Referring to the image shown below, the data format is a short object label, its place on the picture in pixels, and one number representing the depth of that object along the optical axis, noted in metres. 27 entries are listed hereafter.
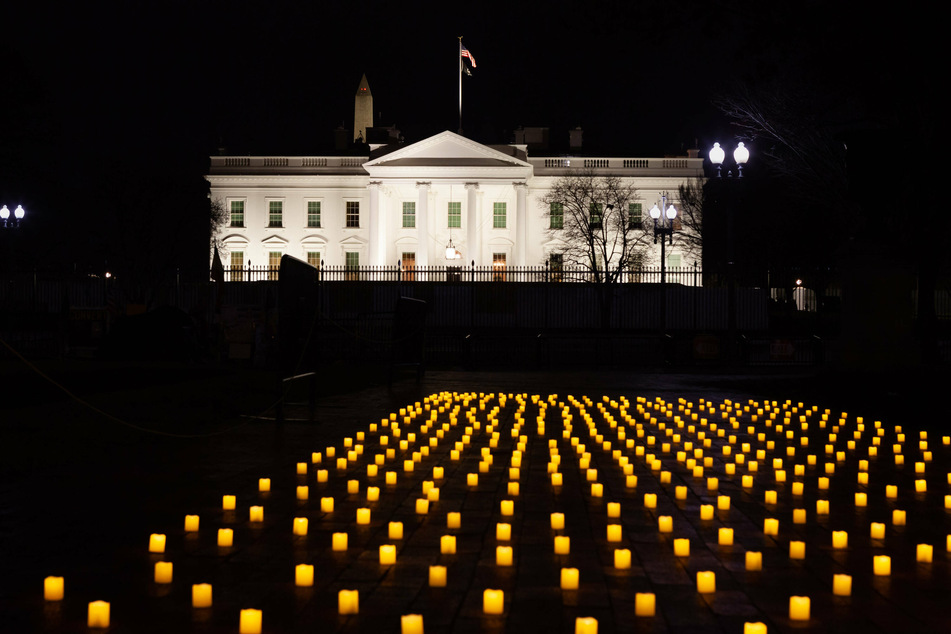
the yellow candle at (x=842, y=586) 4.53
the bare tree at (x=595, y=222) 57.66
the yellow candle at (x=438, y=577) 4.60
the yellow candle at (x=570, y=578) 4.52
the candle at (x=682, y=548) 5.35
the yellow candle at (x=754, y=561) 5.02
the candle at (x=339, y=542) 5.36
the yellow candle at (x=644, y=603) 4.12
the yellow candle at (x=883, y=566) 4.88
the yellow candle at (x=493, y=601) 4.02
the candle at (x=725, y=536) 5.62
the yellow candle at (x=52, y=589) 4.30
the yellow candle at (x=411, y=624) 3.63
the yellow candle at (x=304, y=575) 4.59
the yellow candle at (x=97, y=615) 3.93
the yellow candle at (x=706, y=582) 4.53
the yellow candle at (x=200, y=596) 4.22
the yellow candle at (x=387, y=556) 5.07
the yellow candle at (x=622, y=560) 5.03
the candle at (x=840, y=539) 5.55
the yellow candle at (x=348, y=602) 4.09
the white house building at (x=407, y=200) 65.69
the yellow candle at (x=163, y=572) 4.68
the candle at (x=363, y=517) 6.13
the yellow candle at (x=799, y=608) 4.09
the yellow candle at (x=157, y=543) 5.25
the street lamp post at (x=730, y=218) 24.22
